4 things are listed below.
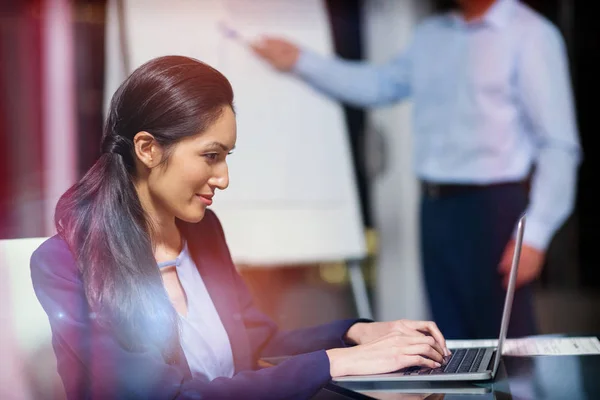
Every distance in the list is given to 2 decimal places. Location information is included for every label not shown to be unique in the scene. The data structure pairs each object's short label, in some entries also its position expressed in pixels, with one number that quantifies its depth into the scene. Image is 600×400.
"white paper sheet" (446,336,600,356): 2.23
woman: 1.89
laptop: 1.94
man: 3.34
